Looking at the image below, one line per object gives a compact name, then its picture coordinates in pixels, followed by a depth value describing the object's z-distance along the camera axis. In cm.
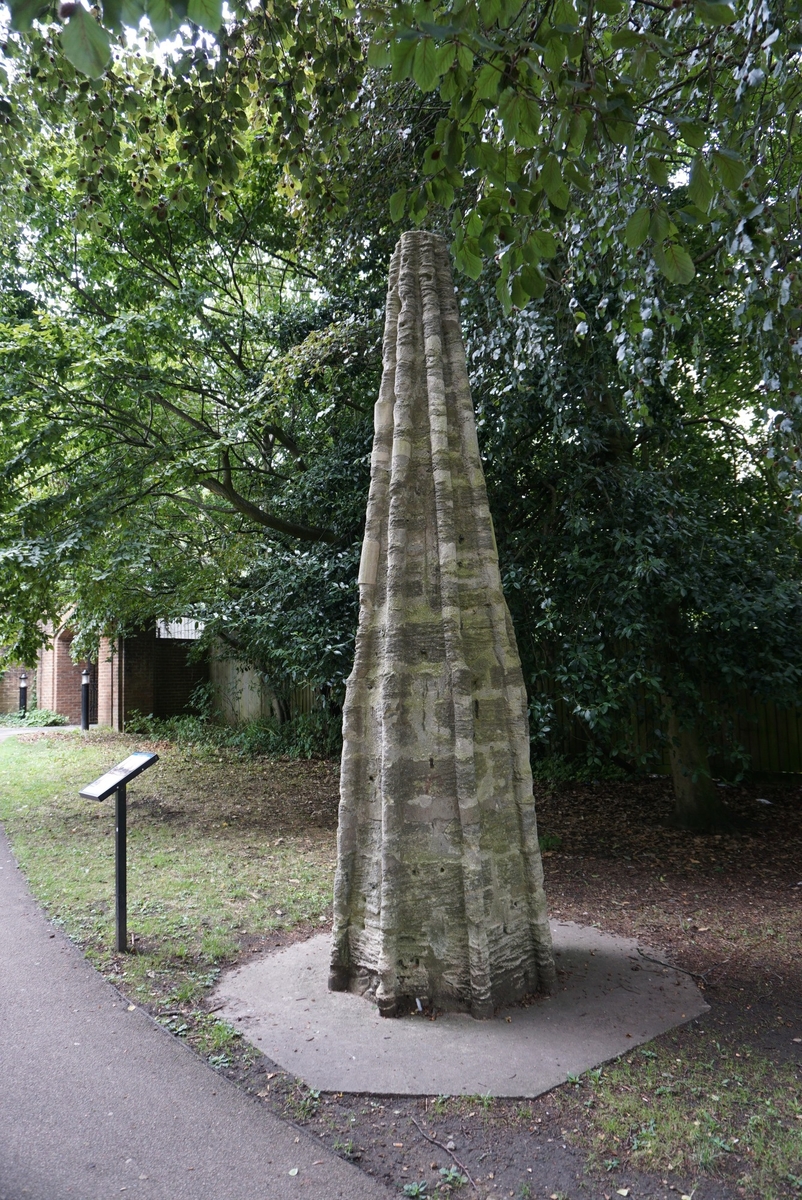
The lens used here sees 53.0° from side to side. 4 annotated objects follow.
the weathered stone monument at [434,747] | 446
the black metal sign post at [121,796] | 536
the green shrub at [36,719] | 2312
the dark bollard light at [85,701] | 2066
